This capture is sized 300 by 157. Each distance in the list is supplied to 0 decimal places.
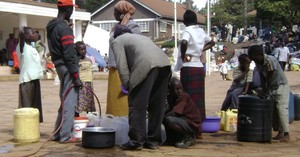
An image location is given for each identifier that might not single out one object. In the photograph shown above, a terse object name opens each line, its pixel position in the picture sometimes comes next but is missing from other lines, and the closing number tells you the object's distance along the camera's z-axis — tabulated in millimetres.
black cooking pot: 6000
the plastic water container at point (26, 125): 6463
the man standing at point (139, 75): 5773
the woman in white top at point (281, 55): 25731
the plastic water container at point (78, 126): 6629
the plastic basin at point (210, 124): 7586
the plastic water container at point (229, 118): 7684
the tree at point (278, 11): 43994
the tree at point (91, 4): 72312
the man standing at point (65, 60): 6340
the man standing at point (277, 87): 6750
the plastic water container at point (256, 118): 6734
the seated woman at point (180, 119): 6355
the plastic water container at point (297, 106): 9031
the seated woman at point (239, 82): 8188
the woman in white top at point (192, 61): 7012
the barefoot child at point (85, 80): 8078
